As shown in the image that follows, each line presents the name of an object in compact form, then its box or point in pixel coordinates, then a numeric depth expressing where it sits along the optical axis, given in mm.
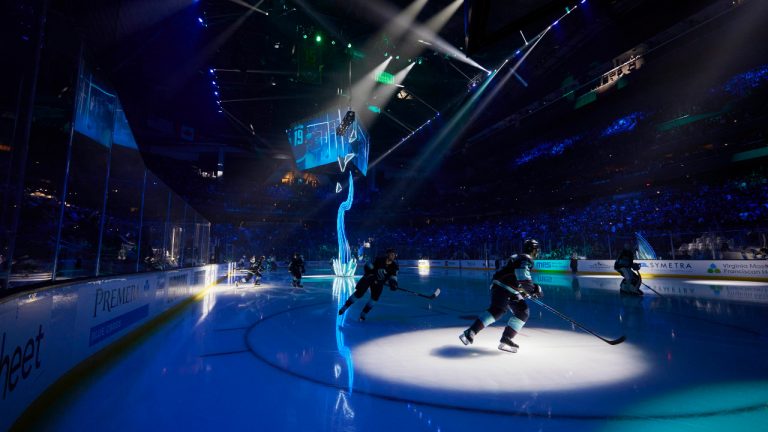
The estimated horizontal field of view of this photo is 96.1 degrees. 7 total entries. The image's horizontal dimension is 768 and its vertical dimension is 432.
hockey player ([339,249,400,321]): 7240
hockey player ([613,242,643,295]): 10602
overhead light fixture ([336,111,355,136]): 13742
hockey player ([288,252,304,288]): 13586
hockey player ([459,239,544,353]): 4777
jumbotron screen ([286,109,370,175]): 15141
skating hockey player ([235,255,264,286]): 14945
